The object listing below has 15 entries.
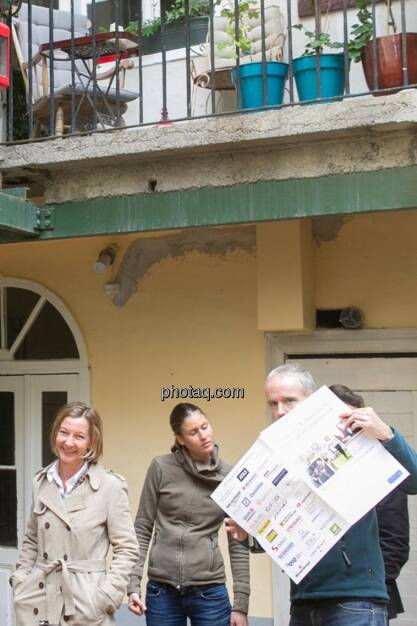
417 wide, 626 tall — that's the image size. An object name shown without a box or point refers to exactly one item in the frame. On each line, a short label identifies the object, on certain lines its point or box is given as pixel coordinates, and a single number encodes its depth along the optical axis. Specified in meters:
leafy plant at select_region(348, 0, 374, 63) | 5.04
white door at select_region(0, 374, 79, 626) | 6.52
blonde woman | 3.51
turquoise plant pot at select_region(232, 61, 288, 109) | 5.27
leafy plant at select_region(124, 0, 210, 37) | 6.44
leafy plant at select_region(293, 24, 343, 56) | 4.91
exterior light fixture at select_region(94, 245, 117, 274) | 6.17
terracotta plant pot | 4.93
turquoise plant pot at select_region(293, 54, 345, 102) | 5.12
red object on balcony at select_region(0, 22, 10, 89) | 5.12
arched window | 6.55
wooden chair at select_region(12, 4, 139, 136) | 6.20
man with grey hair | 2.95
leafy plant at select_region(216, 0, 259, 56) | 5.02
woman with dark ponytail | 4.16
